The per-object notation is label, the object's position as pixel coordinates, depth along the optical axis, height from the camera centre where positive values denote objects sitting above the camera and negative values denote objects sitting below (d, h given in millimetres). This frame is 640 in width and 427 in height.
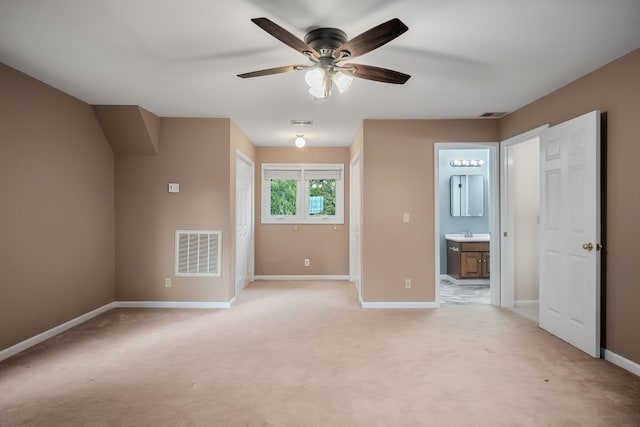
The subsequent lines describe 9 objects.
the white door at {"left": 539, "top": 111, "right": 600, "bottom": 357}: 2893 -164
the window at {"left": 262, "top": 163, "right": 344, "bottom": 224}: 6375 +374
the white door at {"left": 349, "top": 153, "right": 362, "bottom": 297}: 5243 -71
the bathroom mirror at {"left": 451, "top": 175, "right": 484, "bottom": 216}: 6402 +316
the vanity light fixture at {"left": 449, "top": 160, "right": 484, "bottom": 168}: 6477 +924
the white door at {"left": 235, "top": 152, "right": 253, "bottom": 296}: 5251 -127
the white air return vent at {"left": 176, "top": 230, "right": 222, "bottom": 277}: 4504 -500
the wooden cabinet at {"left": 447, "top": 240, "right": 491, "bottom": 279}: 5832 -770
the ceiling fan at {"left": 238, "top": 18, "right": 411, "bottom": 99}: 1936 +956
